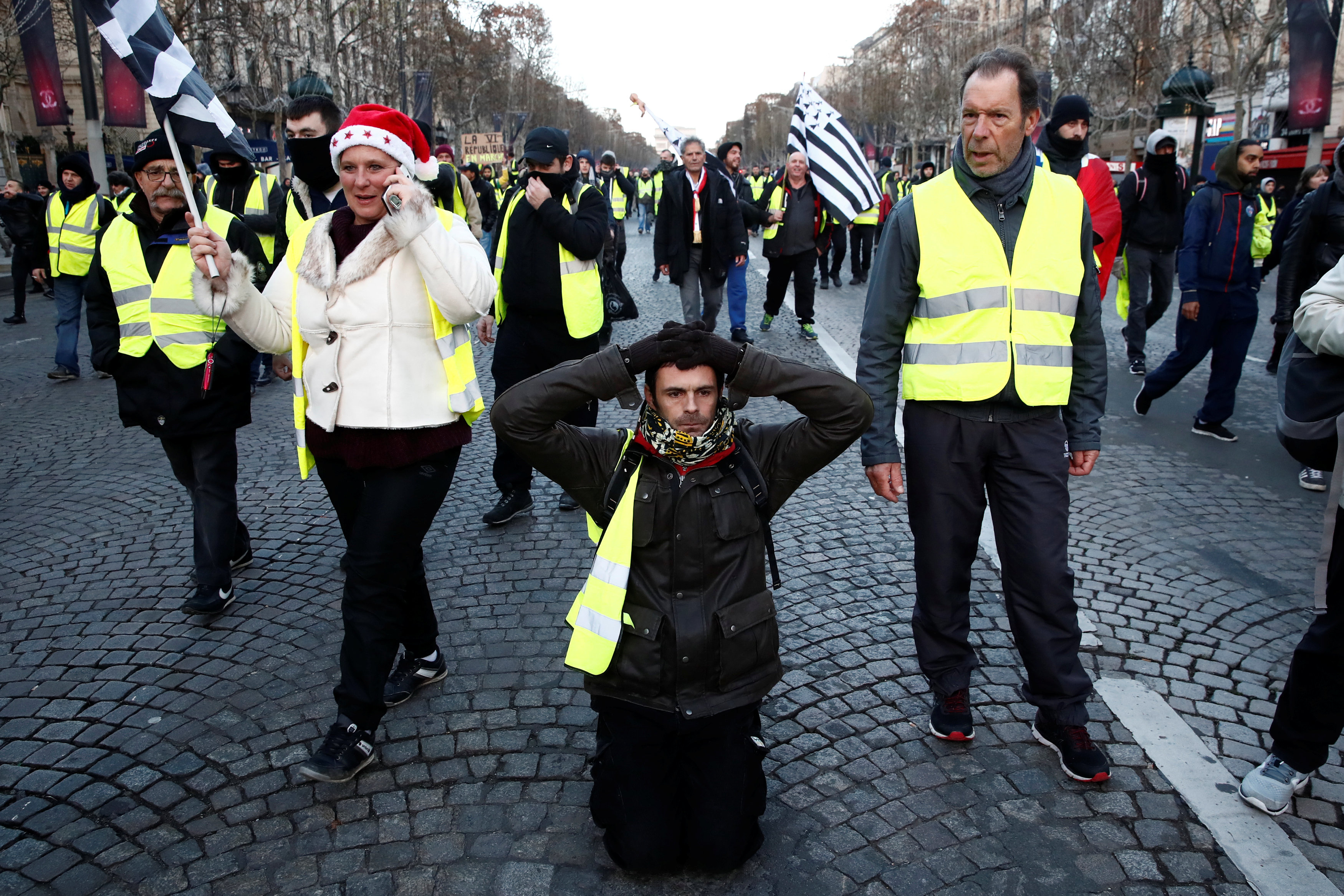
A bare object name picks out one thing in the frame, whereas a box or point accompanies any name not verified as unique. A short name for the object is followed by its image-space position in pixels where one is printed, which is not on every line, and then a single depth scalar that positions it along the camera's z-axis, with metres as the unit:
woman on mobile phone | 3.13
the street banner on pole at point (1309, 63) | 13.60
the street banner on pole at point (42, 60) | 14.40
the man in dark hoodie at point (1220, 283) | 6.71
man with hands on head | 2.61
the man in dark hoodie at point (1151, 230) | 8.41
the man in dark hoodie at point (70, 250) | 9.62
